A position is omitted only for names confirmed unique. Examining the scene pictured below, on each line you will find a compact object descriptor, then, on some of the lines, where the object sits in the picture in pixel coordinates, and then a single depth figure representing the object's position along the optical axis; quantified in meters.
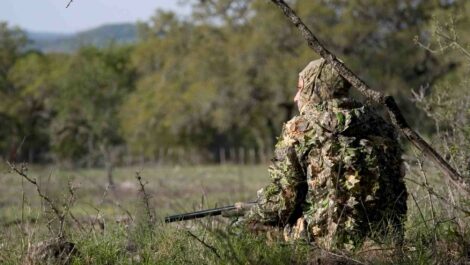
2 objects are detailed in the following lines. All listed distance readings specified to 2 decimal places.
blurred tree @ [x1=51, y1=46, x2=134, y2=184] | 108.25
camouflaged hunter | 11.54
